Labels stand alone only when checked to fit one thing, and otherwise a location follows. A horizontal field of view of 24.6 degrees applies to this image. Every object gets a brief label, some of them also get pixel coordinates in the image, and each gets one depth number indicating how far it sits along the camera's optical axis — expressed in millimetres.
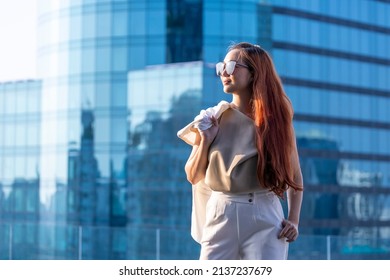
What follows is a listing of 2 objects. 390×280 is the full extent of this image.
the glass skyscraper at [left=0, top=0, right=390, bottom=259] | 44312
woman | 4012
